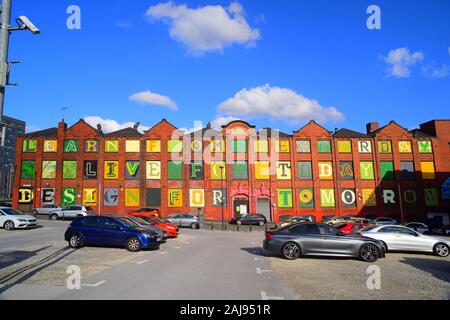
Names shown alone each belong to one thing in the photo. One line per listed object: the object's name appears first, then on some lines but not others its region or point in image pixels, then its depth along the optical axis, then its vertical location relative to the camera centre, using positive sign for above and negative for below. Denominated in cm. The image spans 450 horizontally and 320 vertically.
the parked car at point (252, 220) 3816 -185
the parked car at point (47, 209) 3673 -13
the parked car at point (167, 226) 2172 -135
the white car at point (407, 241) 1496 -182
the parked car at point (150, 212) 3569 -65
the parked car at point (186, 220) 3316 -150
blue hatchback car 1454 -121
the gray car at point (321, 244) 1272 -159
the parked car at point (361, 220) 3164 -177
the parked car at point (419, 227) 2819 -226
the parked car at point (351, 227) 1786 -136
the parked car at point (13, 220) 2286 -79
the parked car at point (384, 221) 3341 -198
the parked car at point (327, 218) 3620 -172
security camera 733 +402
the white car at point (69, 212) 3512 -50
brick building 4441 +425
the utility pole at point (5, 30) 736 +394
